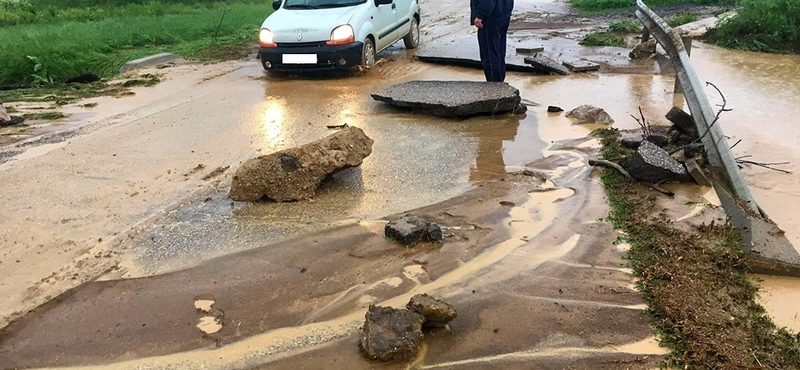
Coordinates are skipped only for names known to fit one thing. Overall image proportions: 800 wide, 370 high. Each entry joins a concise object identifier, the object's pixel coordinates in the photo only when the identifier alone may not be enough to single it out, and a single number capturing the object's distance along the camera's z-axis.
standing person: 7.62
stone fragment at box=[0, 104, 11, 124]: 6.93
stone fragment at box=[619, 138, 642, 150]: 5.44
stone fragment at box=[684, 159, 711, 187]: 4.70
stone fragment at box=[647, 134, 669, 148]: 5.48
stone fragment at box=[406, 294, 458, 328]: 2.89
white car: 8.91
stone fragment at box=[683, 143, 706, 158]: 5.10
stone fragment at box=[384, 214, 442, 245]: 3.81
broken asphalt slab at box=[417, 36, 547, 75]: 9.60
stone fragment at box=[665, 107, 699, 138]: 5.57
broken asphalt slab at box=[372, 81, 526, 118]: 6.80
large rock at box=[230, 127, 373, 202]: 4.54
